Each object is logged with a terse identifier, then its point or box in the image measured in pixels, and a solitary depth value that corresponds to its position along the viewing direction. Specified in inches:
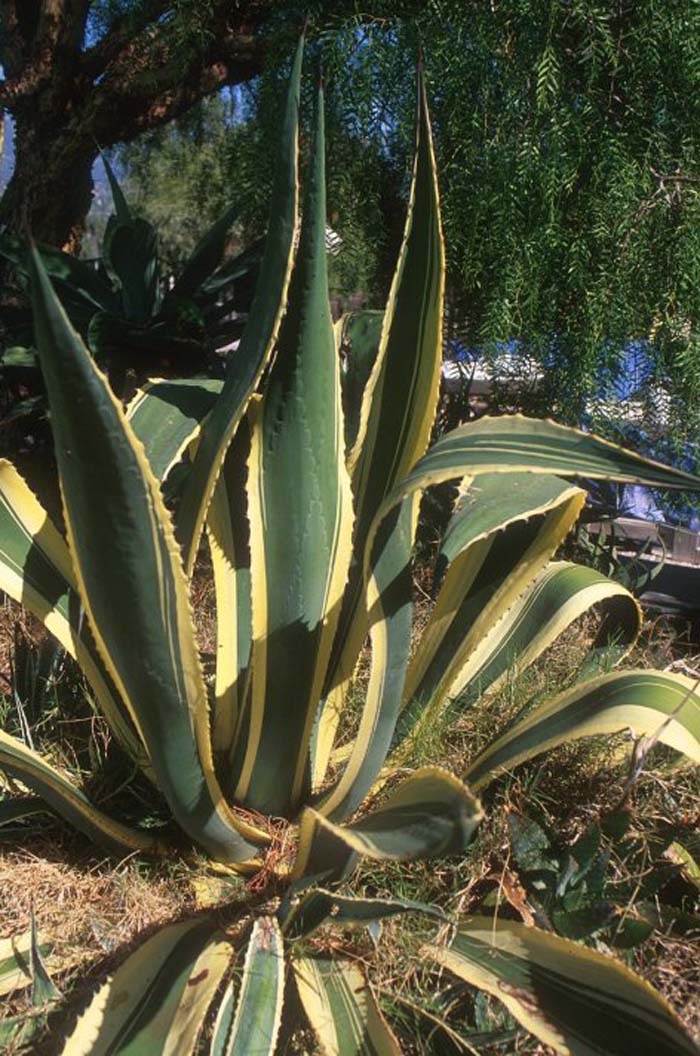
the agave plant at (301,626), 48.9
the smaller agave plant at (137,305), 110.4
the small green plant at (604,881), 58.1
